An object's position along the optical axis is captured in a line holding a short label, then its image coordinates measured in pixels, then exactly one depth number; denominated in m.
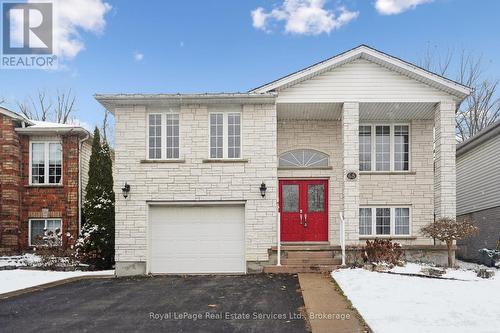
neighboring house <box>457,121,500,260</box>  15.39
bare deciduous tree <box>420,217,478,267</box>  12.30
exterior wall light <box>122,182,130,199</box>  13.17
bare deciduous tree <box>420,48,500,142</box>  28.12
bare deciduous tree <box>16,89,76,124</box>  35.88
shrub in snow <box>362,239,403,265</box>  12.00
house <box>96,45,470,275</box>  13.15
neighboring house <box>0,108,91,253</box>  17.80
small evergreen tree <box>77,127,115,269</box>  14.80
